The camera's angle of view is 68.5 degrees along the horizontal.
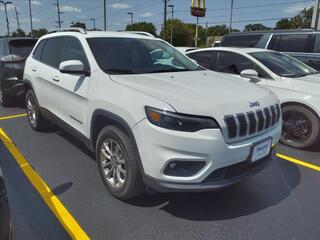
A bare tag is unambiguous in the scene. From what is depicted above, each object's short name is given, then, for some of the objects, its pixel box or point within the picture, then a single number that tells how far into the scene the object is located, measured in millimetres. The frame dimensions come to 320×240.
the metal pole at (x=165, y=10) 26613
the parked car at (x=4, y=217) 1445
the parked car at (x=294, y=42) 5960
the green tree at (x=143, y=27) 68848
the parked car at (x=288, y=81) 3627
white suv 1963
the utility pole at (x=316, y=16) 10523
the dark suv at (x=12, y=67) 5214
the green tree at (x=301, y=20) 53256
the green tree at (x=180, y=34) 65749
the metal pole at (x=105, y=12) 24173
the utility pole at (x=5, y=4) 44127
